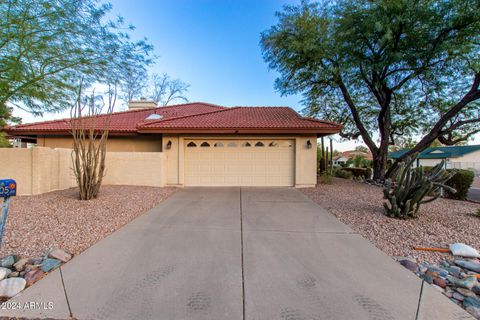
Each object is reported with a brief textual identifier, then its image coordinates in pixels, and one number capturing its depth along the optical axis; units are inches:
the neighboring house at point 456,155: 971.3
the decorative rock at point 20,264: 121.5
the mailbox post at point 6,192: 107.7
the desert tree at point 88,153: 266.8
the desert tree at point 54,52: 285.0
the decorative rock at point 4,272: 112.5
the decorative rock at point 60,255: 131.1
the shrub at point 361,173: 643.7
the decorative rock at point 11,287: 100.3
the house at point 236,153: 395.2
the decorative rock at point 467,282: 109.0
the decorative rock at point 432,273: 118.4
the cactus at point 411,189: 201.2
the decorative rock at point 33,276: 110.2
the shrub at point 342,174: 634.2
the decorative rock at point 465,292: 104.4
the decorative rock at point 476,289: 106.7
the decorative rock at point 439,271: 120.3
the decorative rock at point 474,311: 92.1
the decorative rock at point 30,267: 120.3
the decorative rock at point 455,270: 122.3
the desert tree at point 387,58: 331.3
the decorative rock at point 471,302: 96.9
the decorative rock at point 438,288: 108.1
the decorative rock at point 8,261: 122.4
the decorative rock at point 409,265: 125.9
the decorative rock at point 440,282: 111.6
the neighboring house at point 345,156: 2218.5
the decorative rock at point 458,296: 102.1
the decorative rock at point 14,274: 115.1
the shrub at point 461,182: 327.0
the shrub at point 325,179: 446.3
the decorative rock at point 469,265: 127.3
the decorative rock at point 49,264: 120.3
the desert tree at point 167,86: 1080.2
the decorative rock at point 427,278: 114.9
